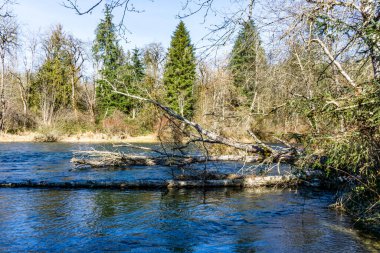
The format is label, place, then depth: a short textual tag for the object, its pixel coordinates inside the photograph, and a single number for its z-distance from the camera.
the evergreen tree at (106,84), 45.66
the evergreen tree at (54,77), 44.81
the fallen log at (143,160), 11.88
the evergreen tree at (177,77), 42.08
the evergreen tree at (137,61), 46.24
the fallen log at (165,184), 11.52
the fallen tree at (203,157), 10.05
